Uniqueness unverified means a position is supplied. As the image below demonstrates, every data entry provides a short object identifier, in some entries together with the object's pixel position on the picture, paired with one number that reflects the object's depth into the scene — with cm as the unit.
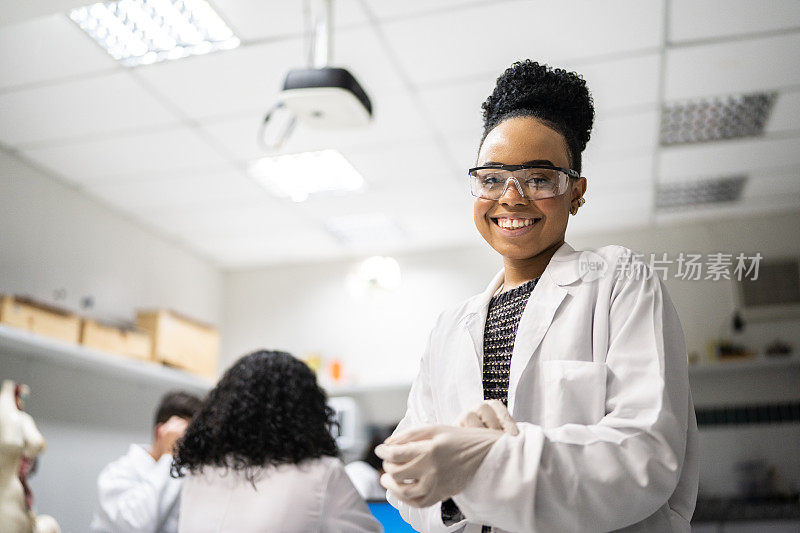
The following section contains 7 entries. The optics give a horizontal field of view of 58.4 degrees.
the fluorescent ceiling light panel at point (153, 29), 288
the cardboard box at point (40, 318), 333
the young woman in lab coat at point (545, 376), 74
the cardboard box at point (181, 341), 449
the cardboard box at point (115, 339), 386
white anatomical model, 260
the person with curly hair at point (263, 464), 181
